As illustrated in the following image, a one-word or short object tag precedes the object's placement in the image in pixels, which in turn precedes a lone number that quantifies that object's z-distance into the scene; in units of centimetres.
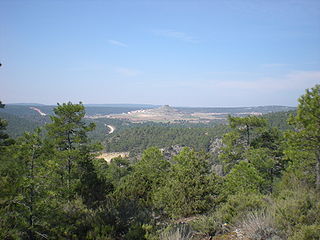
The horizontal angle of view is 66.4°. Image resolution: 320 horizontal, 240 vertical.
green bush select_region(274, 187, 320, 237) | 514
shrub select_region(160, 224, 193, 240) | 511
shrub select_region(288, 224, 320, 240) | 444
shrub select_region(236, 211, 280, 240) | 524
